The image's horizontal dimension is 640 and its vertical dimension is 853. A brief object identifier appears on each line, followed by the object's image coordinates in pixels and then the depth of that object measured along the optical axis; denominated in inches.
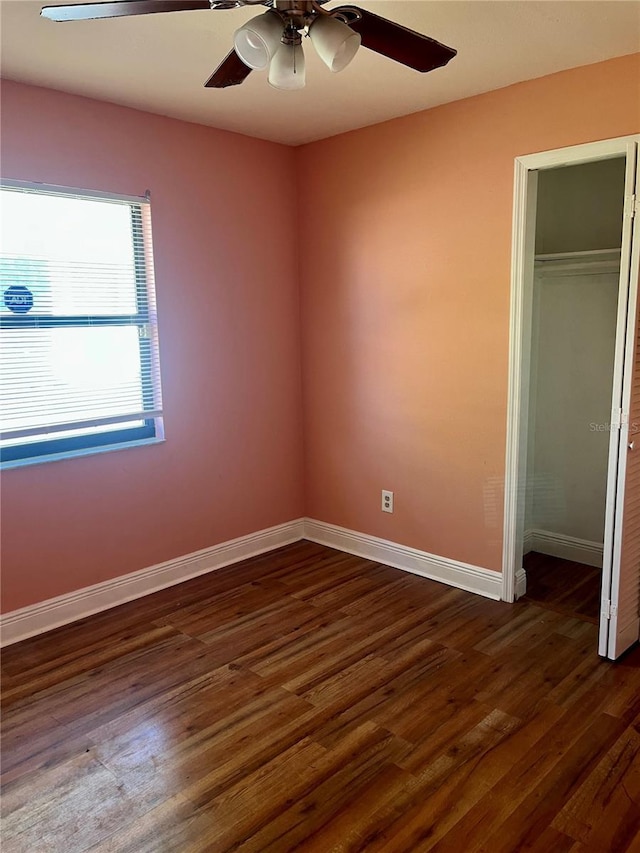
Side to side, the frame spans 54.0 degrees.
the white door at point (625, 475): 99.0
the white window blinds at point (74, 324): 111.1
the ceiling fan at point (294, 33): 63.3
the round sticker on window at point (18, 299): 110.0
